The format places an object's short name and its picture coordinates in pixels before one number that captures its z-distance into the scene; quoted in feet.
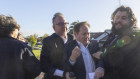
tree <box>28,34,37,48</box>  111.94
